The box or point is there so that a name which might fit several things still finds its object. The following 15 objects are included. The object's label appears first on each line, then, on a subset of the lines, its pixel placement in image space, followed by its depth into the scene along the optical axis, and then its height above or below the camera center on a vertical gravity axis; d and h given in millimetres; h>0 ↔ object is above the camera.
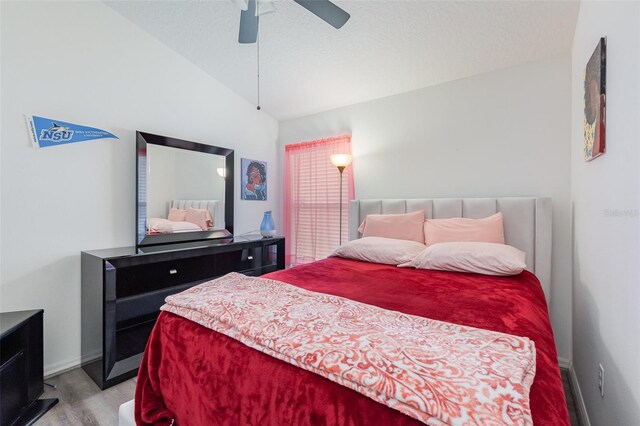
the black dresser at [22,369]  1508 -883
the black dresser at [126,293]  1951 -628
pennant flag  1975 +579
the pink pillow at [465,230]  2211 -159
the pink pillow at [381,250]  2191 -313
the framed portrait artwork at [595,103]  1254 +516
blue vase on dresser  3348 -176
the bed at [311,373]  724 -463
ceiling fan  1553 +1120
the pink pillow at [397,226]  2555 -144
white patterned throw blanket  593 -383
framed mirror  2543 +207
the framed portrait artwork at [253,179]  3533 +397
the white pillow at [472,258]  1776 -315
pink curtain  3361 +155
